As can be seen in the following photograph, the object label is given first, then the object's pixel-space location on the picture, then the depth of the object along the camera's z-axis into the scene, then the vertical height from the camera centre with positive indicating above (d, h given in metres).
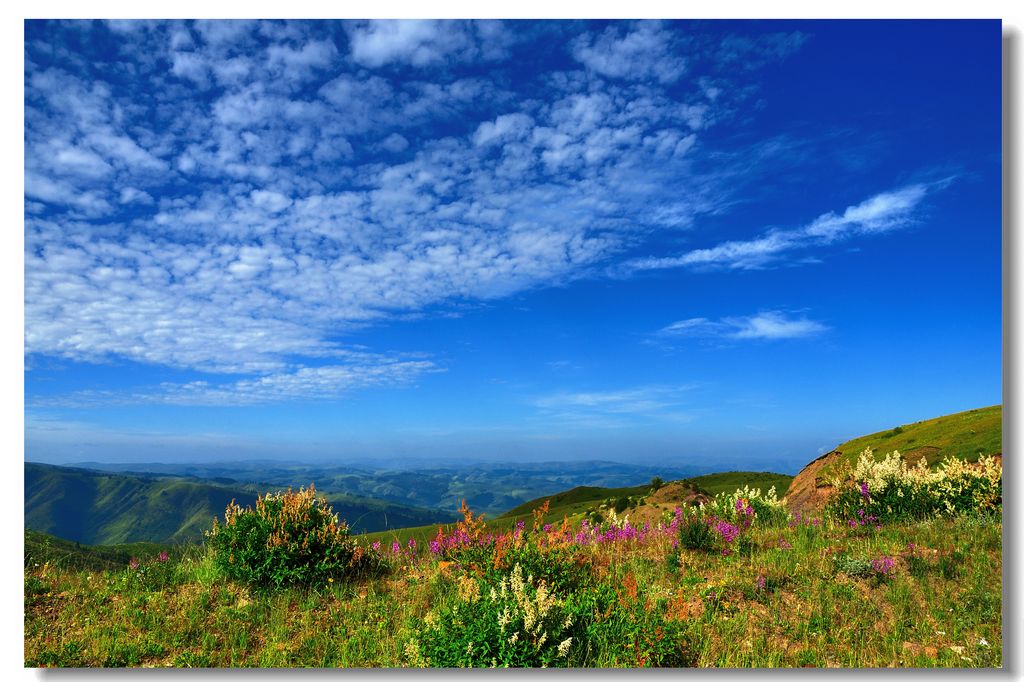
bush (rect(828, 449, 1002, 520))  9.28 -2.07
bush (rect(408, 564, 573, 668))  5.61 -2.59
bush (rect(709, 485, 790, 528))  10.34 -2.52
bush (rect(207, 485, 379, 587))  7.56 -2.29
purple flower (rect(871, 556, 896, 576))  7.48 -2.61
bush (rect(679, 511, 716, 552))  8.84 -2.56
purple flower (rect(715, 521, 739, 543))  8.98 -2.56
